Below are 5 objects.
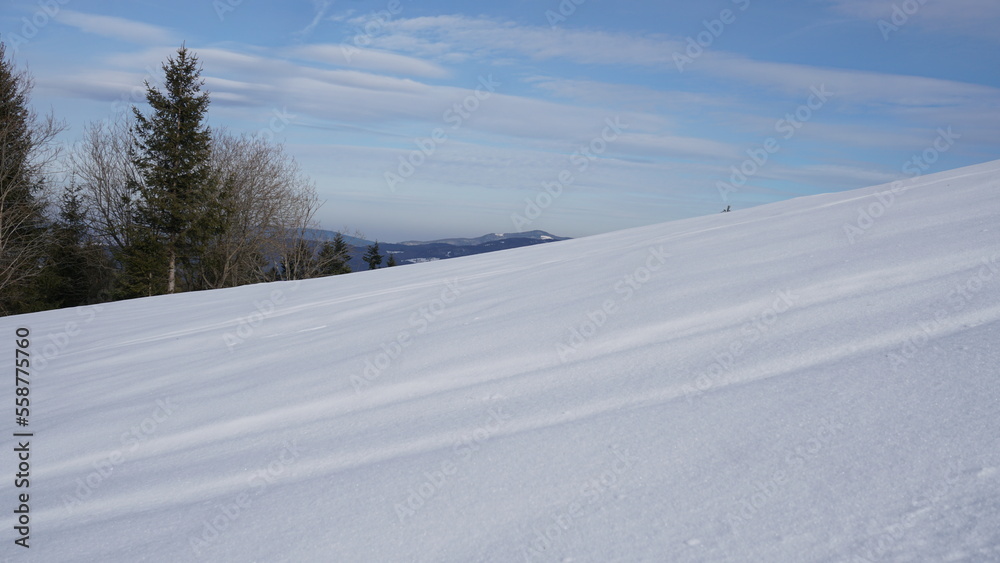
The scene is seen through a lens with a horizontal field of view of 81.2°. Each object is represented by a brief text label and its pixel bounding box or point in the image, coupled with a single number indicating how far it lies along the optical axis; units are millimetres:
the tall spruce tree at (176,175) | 20500
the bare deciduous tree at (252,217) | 22344
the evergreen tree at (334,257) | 26625
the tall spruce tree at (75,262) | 19938
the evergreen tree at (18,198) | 16922
